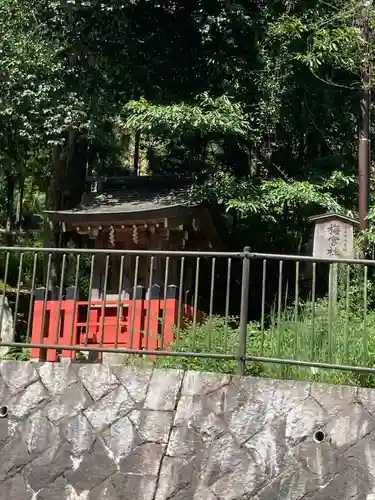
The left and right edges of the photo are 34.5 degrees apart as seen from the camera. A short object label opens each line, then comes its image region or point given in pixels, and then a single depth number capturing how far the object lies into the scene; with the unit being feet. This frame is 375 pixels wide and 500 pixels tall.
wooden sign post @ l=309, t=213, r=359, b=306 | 28.68
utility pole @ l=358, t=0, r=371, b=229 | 34.06
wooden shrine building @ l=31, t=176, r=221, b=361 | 33.91
